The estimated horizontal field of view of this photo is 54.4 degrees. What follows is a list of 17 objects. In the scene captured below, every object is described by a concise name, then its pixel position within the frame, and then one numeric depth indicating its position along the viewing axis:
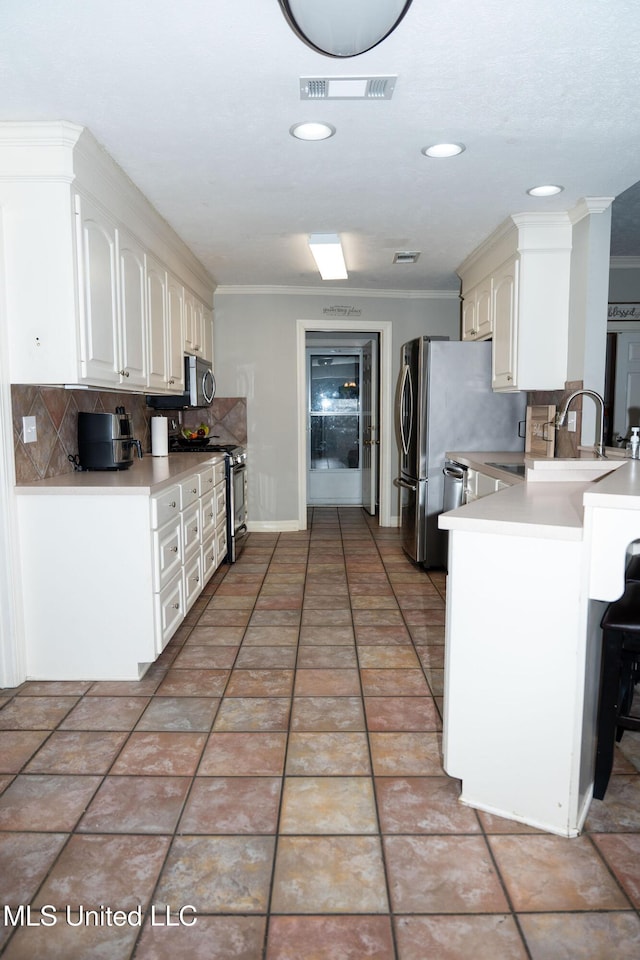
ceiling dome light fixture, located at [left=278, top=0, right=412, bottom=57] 1.54
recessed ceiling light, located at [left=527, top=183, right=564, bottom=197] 3.13
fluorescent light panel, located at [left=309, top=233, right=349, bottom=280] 4.07
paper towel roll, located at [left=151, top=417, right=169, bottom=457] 4.22
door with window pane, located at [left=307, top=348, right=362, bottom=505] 7.31
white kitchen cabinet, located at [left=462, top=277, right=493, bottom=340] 4.36
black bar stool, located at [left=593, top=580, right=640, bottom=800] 1.71
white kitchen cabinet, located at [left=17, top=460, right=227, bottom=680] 2.62
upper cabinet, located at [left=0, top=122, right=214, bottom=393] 2.45
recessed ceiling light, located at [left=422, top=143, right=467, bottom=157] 2.68
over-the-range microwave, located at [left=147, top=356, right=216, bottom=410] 4.59
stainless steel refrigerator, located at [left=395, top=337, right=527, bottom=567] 4.34
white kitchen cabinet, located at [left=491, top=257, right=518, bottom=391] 3.77
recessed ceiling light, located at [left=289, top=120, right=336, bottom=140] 2.49
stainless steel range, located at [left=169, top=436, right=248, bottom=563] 4.73
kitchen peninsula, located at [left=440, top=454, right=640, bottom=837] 1.58
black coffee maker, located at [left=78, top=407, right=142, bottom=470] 3.18
